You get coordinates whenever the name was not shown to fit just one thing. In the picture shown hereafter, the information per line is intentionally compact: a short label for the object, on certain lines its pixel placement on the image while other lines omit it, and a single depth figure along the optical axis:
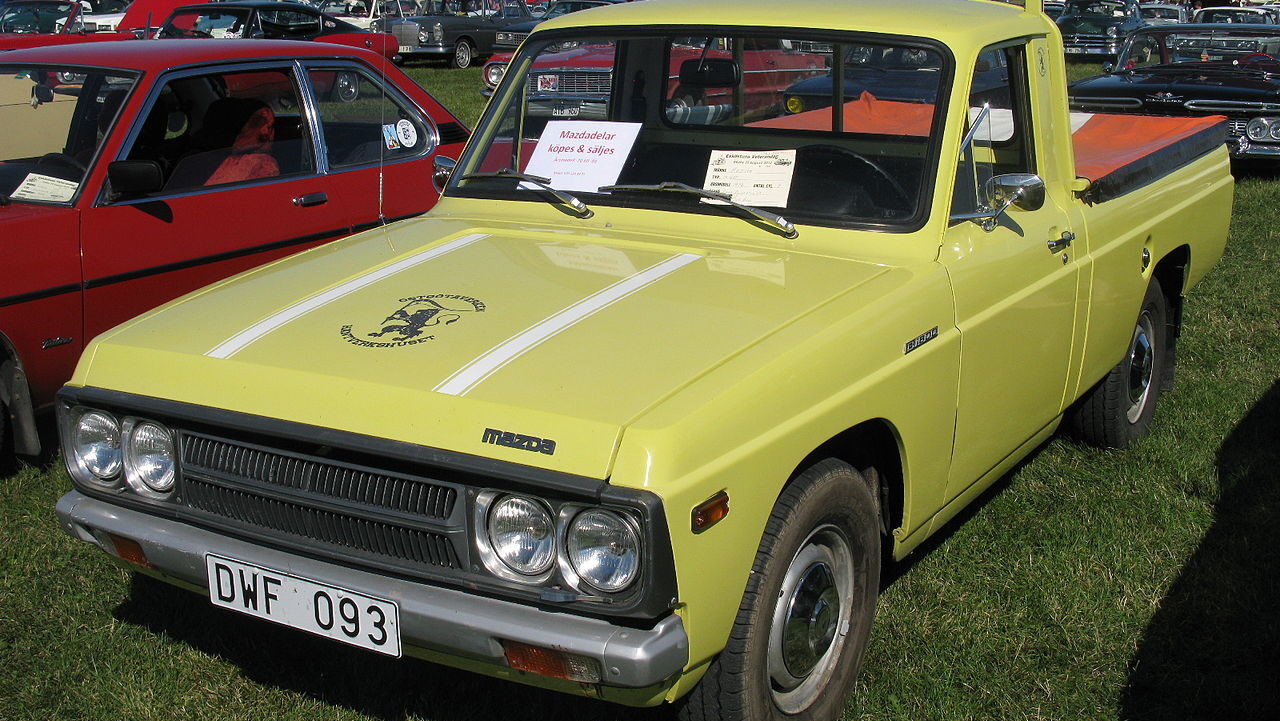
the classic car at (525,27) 20.50
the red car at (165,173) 5.08
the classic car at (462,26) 23.36
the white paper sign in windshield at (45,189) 5.28
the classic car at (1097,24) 21.97
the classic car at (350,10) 25.00
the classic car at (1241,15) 15.04
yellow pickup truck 2.64
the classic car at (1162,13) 23.89
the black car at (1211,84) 11.20
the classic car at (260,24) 15.18
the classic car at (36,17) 17.20
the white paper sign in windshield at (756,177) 3.79
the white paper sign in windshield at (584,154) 4.07
